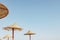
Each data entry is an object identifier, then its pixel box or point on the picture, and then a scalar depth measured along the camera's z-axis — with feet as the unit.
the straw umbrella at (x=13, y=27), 32.35
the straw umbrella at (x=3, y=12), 8.18
